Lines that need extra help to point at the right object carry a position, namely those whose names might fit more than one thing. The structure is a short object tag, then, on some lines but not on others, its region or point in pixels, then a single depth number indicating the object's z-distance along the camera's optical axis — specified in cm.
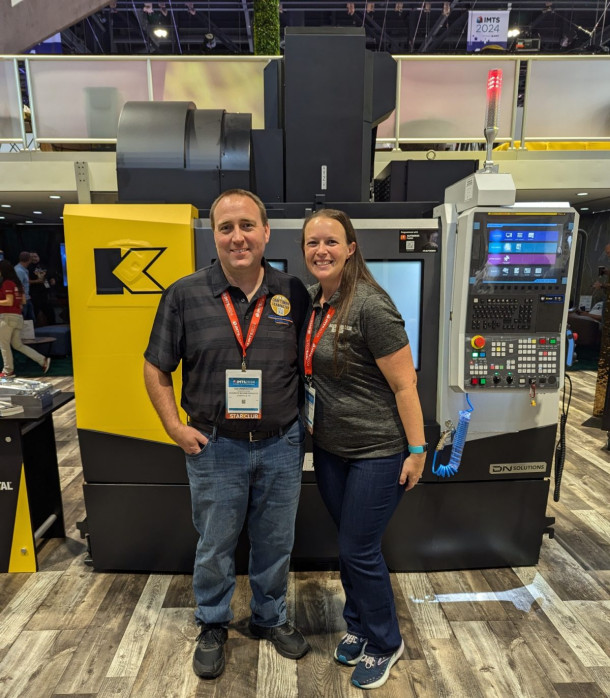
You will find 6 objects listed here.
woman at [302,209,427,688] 149
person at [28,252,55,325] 924
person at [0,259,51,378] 579
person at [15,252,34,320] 759
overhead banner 927
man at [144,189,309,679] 162
